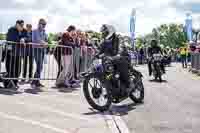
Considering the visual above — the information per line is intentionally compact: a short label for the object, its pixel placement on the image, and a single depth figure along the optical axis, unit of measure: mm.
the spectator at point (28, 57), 10357
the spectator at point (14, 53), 10056
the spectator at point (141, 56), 32685
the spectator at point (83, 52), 12344
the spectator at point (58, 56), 11071
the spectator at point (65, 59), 11071
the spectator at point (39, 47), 10573
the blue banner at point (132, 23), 34125
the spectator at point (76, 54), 11629
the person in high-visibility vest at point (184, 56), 27689
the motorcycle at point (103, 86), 7889
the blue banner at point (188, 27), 30360
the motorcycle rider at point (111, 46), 8363
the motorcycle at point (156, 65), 15353
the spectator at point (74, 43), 11335
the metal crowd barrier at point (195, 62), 19021
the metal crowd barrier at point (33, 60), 10062
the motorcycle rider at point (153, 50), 15489
